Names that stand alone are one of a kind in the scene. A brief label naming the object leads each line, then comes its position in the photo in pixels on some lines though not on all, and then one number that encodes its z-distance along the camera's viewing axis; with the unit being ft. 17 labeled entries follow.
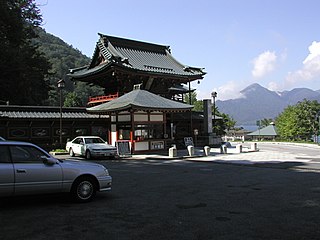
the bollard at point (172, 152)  75.72
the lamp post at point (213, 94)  127.08
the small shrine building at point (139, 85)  84.02
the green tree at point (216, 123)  192.27
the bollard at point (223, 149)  89.92
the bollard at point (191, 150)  79.04
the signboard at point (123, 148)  75.77
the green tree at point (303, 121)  227.20
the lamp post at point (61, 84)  84.74
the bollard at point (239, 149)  95.62
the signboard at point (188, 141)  97.76
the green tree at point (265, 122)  377.83
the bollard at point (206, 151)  81.38
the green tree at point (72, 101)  192.03
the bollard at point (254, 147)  103.30
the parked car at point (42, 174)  23.02
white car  69.26
